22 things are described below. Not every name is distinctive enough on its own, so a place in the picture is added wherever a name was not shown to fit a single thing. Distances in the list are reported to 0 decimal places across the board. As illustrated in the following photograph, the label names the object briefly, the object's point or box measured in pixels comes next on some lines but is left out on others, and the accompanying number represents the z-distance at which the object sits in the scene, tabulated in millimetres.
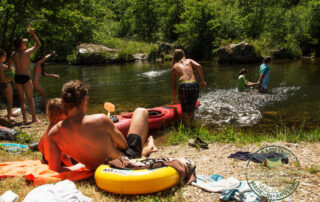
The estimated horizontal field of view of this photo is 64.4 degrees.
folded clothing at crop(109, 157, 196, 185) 2613
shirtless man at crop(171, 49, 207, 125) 5676
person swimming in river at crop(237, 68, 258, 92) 8698
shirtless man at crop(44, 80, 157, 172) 2594
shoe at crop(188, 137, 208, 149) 4457
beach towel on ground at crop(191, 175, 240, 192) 2572
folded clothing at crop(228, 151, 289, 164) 2834
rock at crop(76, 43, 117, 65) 23500
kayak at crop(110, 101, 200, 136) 5250
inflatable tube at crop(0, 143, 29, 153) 4032
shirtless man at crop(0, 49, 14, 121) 6133
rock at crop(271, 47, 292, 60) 21047
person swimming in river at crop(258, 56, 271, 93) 8430
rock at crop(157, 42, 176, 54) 26516
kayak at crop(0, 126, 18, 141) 4686
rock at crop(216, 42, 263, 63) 19156
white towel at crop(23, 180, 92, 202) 2163
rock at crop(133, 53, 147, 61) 26234
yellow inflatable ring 2469
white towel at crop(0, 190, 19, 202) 2207
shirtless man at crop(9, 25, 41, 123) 5730
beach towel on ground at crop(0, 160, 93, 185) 2781
